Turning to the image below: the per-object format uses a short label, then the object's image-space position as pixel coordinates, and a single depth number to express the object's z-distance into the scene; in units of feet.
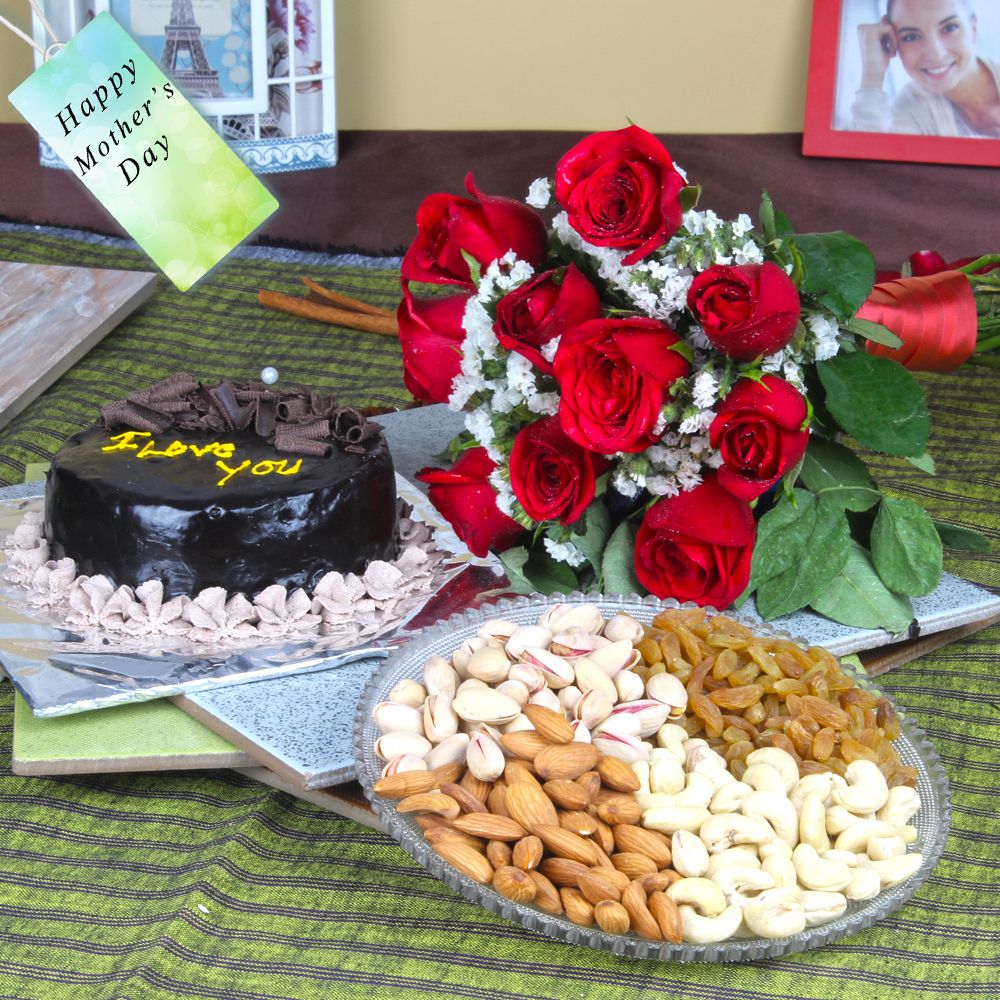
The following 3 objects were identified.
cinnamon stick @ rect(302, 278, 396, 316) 4.85
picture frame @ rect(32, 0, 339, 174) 5.65
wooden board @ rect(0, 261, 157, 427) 4.35
